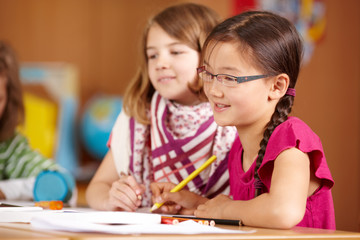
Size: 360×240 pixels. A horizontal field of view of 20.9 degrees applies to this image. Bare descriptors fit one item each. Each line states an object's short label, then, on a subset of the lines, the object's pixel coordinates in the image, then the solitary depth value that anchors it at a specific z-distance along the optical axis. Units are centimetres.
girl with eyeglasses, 161
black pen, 154
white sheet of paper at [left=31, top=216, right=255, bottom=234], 135
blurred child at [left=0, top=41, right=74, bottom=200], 227
